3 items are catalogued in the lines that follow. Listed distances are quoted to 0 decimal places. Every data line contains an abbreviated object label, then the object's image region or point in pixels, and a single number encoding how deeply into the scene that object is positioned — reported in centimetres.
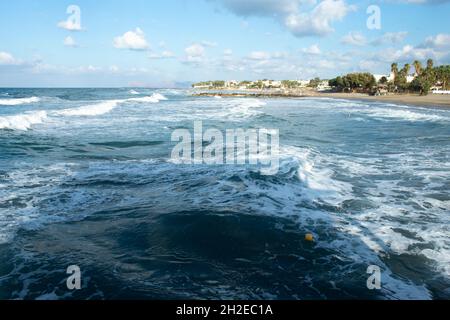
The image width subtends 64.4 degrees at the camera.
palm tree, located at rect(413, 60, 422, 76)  11128
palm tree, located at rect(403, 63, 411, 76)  11349
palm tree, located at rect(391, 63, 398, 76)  11856
